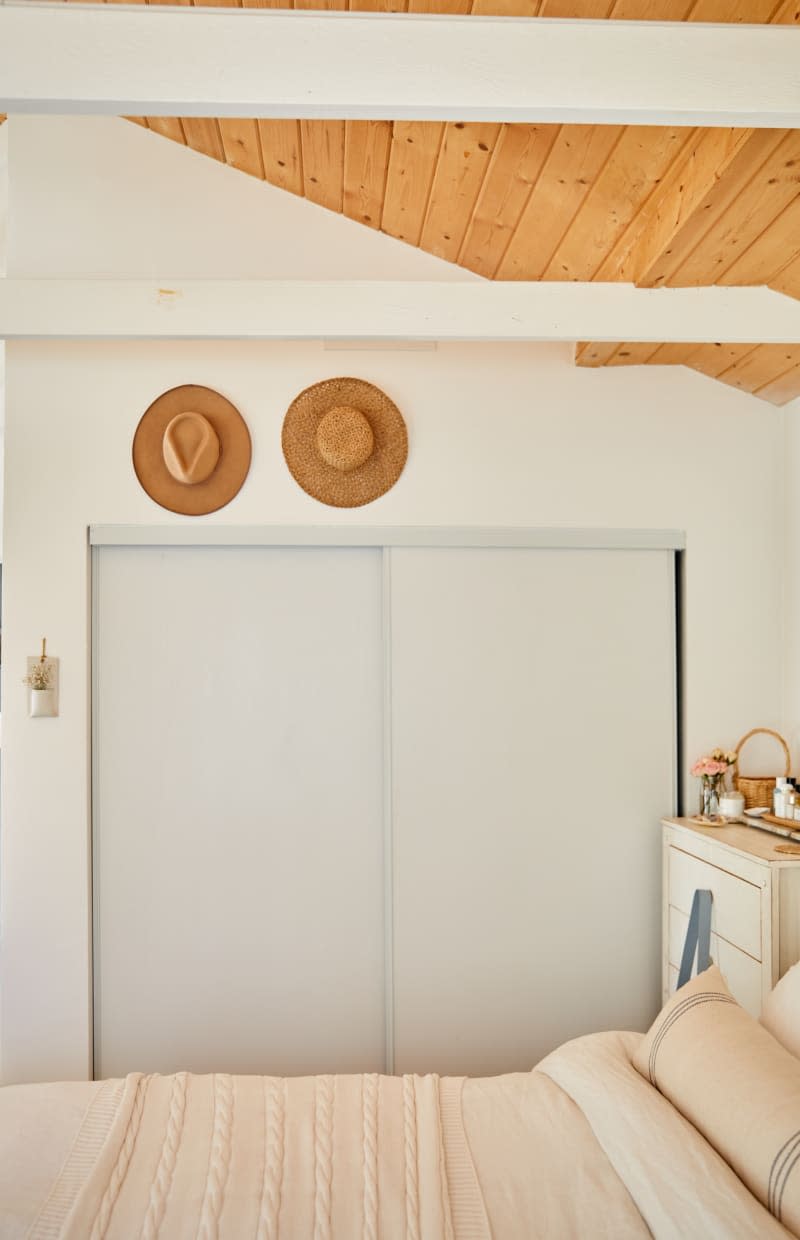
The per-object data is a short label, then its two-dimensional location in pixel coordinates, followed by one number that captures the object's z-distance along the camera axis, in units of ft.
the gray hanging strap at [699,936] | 9.41
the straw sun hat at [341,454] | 10.64
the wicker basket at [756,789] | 10.33
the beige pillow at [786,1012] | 6.14
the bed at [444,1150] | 5.02
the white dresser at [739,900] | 8.30
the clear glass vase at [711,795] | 10.43
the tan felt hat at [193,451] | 10.55
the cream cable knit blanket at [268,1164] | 5.14
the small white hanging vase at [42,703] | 10.41
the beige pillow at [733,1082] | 4.83
